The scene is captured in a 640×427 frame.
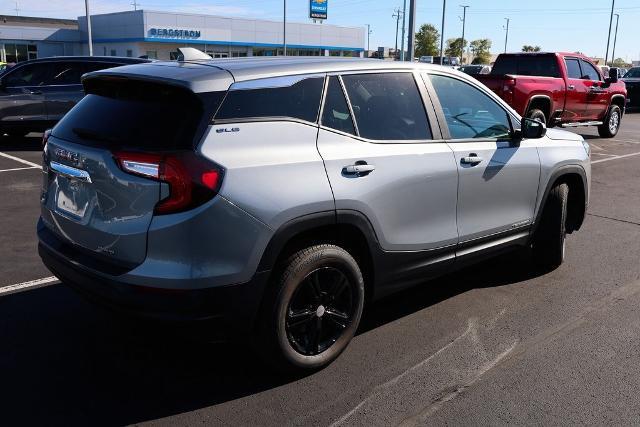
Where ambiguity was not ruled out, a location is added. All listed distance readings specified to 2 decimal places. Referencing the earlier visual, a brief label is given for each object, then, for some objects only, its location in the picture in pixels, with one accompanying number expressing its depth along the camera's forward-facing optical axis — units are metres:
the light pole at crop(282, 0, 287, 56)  44.91
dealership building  53.50
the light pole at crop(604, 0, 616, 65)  61.84
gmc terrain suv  3.06
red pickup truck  12.55
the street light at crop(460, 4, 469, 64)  93.72
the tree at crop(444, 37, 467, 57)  106.56
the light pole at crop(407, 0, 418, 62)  17.22
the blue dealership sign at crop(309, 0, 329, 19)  62.51
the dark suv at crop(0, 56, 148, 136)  12.56
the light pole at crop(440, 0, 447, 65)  52.71
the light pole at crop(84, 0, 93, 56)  30.81
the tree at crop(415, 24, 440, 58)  100.12
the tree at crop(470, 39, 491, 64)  115.56
